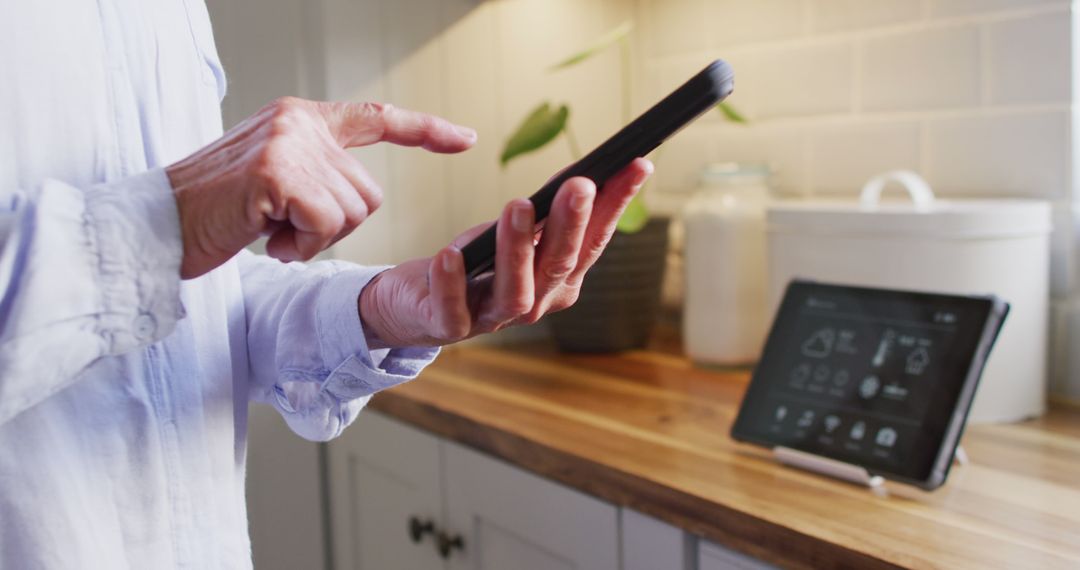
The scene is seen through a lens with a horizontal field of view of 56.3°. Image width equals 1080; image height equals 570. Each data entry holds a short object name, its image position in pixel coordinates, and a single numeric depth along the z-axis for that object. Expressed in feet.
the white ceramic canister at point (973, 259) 3.22
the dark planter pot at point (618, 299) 4.55
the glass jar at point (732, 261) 4.11
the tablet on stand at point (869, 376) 2.75
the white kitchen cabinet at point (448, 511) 3.17
